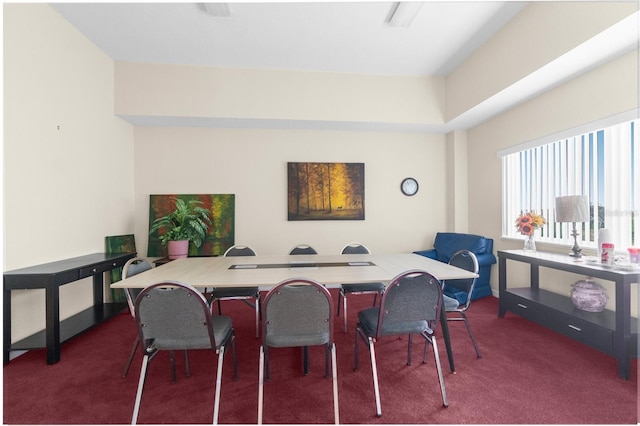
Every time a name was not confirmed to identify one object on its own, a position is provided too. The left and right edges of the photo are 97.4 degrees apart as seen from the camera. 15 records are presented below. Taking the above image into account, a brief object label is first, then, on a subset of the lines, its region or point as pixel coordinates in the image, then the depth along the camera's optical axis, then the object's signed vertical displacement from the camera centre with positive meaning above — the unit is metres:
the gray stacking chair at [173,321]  1.72 -0.69
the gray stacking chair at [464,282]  2.56 -0.69
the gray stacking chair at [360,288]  3.18 -0.88
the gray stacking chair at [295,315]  1.77 -0.67
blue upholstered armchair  4.20 -0.68
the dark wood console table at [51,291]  2.50 -0.70
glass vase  3.48 -0.43
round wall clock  5.19 +0.46
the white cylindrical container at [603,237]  2.67 -0.27
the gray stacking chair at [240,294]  3.11 -0.93
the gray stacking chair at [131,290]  2.25 -0.63
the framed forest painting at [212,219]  4.70 -0.12
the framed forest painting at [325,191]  4.93 +0.36
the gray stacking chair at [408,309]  1.92 -0.69
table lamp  2.86 -0.02
